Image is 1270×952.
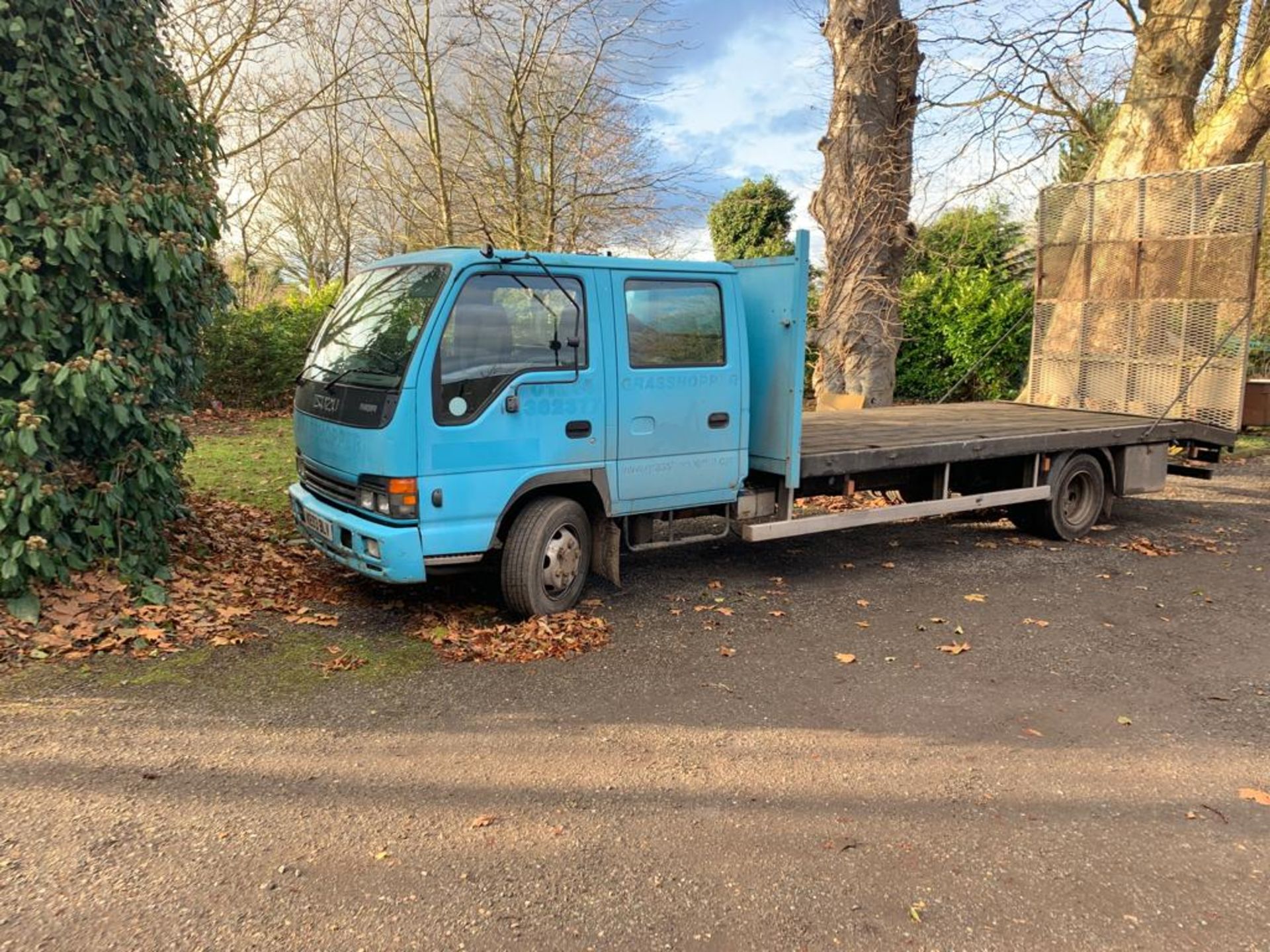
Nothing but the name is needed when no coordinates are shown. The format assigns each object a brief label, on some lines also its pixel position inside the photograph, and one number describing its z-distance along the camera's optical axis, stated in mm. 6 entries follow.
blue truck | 4918
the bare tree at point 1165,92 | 11164
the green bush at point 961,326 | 16266
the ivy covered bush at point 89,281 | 4699
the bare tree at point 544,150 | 13555
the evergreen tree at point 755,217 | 19875
